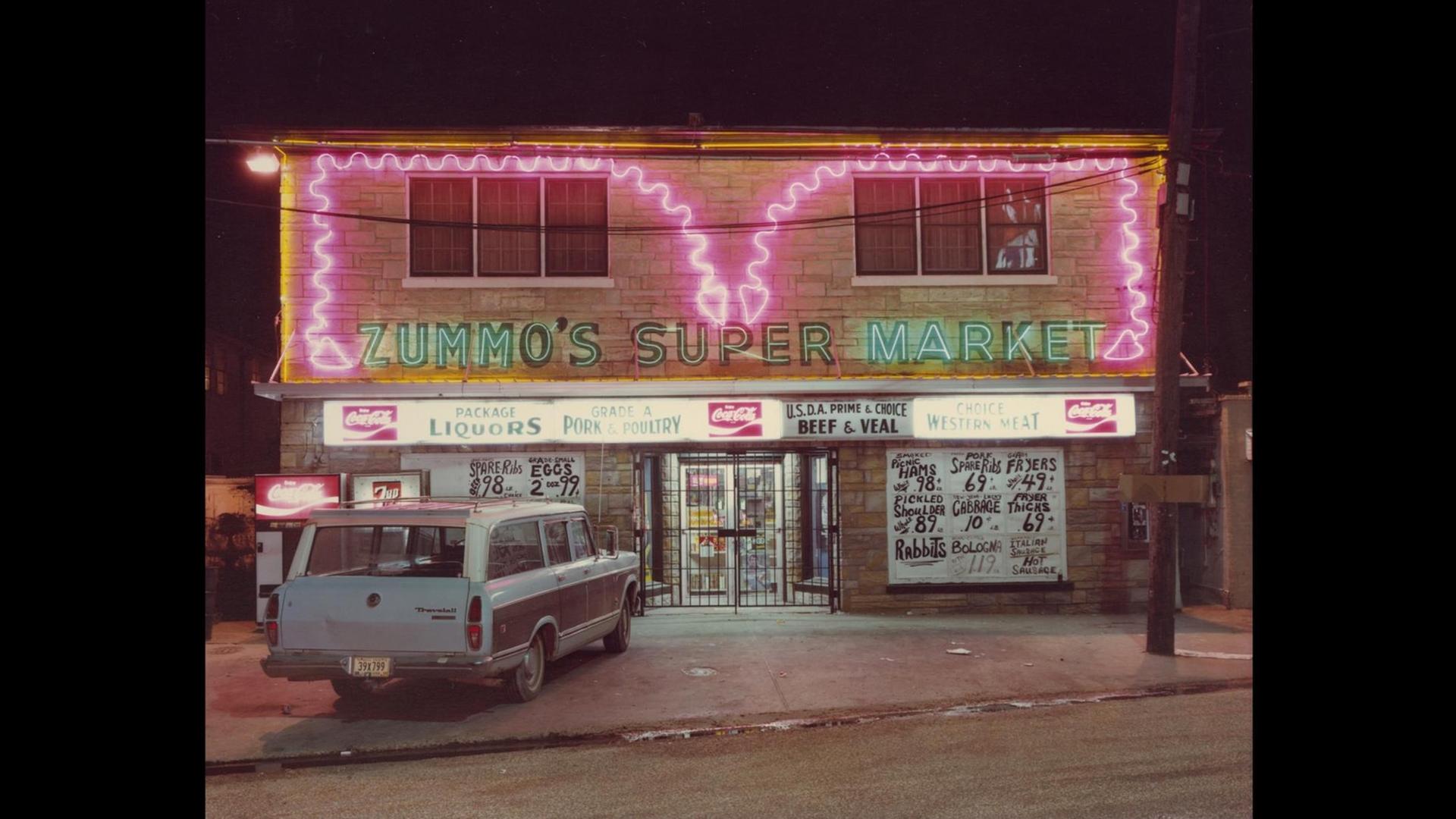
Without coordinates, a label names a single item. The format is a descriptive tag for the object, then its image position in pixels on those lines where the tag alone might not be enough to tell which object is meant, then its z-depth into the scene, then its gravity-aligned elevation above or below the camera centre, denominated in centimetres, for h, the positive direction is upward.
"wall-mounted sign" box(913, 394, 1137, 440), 1375 +8
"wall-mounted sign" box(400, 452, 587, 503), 1383 -72
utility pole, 1052 +95
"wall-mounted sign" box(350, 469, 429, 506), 1352 -86
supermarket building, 1378 +143
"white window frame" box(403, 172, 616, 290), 1400 +205
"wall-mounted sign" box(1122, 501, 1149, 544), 1409 -143
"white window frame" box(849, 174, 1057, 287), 1434 +210
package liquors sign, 1331 +3
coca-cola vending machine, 1300 -121
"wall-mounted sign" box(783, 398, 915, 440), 1370 +5
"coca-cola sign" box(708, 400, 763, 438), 1344 +5
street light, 1342 +357
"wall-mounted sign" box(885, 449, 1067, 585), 1415 -135
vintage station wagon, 807 -148
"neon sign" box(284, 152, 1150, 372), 1391 +191
